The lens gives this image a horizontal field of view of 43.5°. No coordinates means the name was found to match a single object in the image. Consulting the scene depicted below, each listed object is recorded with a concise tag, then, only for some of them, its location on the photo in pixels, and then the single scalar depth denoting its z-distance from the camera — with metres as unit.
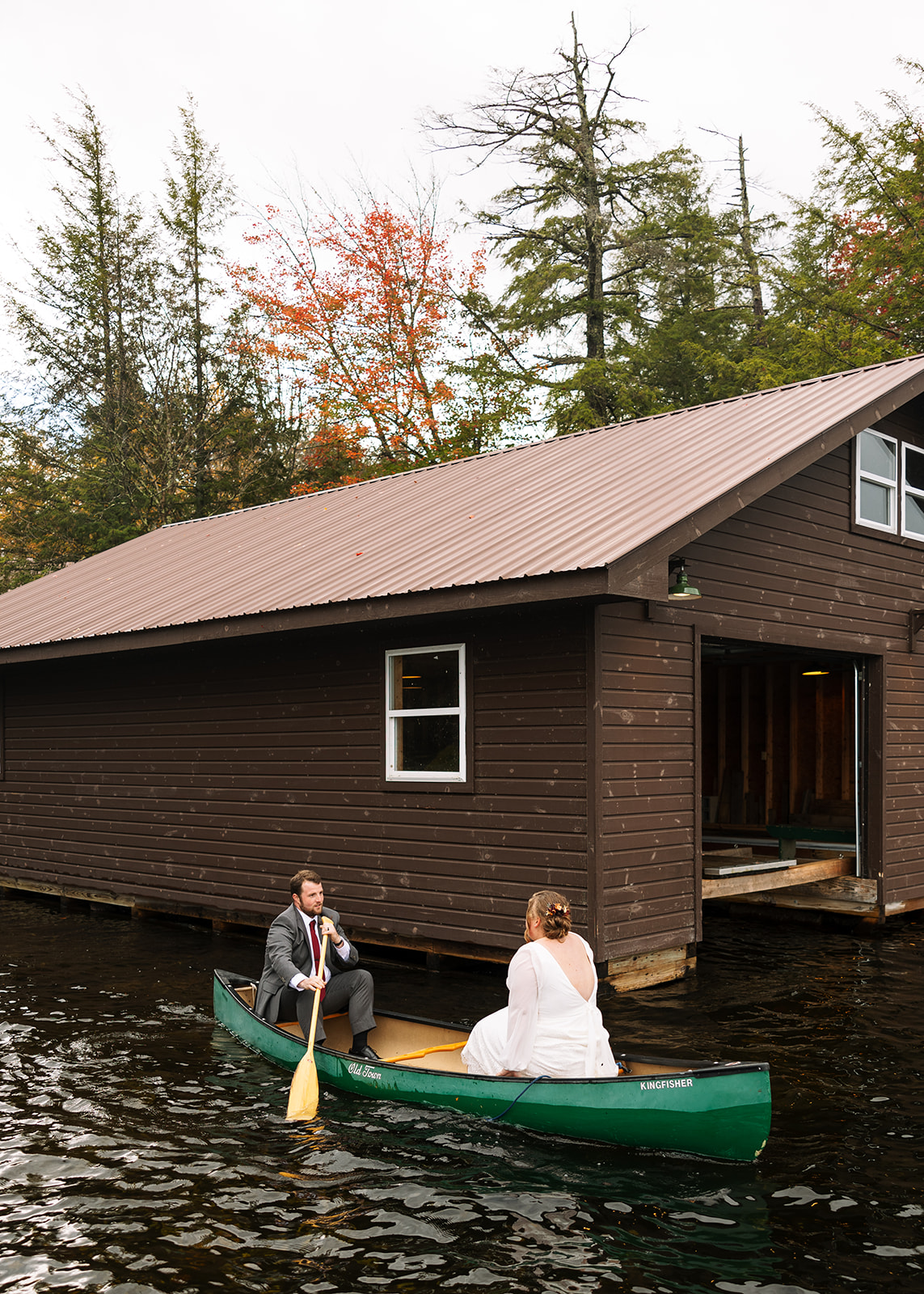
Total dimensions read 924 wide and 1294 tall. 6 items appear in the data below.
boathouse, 9.85
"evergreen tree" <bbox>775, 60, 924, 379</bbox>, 25.16
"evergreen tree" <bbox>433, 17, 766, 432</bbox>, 29.03
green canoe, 5.68
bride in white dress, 6.20
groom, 7.72
